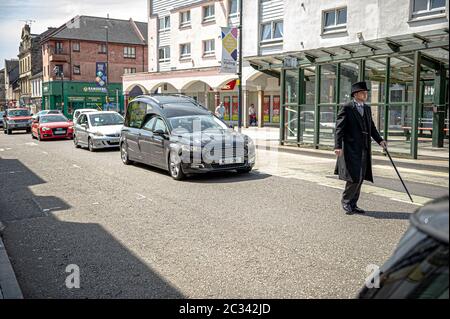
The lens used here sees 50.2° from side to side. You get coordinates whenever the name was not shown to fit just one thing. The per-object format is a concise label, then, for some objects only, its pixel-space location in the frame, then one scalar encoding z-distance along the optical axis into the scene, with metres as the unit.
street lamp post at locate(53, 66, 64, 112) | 66.29
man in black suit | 7.20
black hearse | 10.58
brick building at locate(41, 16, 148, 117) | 69.00
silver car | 17.91
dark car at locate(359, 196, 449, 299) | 1.70
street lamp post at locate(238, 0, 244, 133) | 20.97
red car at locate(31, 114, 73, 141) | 24.17
